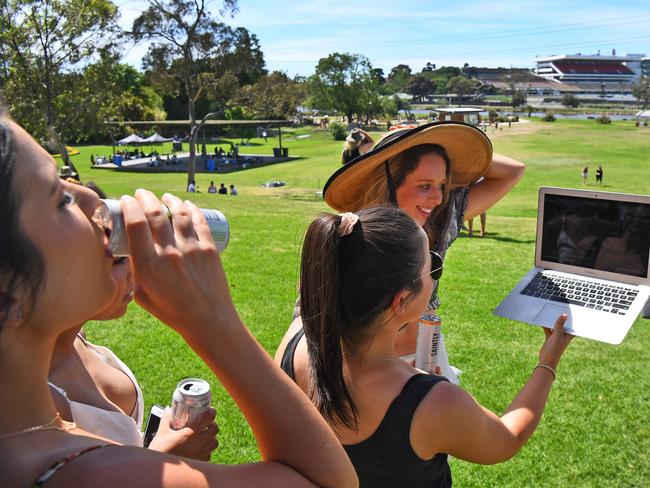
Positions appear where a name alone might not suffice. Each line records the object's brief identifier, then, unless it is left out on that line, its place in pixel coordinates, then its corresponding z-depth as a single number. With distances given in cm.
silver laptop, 287
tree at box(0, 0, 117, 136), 2716
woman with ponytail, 187
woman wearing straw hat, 324
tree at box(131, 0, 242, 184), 3303
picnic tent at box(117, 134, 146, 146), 5341
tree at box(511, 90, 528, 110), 12706
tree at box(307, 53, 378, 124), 8300
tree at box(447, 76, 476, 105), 15988
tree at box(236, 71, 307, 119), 3347
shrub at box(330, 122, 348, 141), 7275
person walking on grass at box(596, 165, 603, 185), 3012
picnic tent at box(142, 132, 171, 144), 5447
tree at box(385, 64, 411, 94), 17412
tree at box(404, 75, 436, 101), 16712
